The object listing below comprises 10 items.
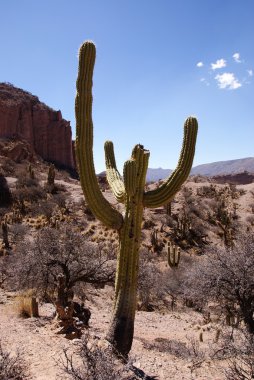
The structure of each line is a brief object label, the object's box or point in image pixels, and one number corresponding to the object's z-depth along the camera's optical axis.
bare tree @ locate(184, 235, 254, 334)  9.68
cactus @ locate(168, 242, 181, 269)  20.58
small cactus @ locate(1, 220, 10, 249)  21.66
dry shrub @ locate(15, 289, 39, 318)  9.59
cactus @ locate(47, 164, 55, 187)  36.84
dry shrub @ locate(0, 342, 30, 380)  4.99
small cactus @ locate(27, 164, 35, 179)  39.22
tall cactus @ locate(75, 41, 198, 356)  6.86
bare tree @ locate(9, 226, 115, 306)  11.26
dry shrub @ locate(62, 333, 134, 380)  4.48
